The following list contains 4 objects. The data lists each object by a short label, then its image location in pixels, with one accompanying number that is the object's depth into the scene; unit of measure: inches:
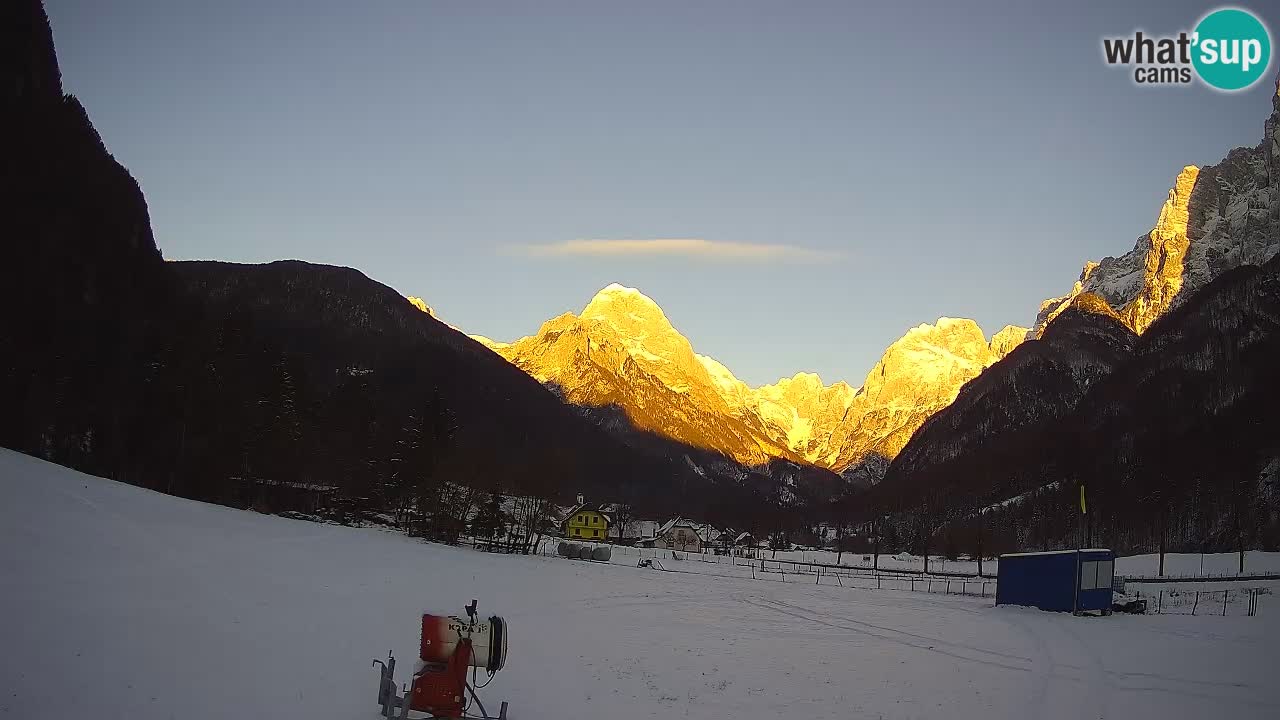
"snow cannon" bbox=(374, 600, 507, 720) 655.1
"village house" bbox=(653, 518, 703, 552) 5912.4
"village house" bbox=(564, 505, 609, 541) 5526.6
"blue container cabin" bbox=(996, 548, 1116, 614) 1897.1
